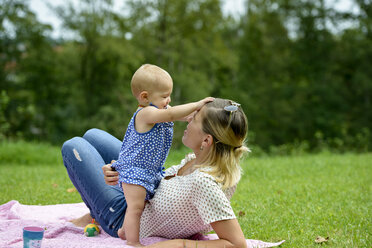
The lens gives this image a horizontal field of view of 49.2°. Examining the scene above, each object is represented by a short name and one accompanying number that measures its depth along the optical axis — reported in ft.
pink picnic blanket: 8.52
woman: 7.63
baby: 8.21
